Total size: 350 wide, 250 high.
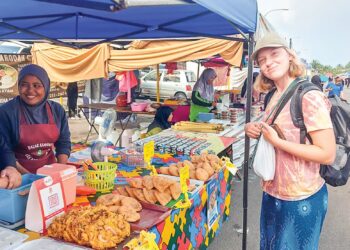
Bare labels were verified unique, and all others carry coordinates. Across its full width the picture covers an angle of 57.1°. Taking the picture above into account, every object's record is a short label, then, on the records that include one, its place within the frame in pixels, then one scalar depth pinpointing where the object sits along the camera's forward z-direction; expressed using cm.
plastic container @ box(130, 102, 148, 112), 653
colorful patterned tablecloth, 178
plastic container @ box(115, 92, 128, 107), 718
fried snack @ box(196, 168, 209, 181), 237
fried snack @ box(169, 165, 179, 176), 240
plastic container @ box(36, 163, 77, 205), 160
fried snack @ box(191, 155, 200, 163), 273
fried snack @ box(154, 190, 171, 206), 188
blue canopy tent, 214
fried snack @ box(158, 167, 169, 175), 246
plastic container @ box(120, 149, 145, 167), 270
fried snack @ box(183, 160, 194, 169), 253
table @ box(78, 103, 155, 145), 654
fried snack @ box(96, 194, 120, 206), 171
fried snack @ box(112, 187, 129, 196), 197
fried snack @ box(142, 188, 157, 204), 189
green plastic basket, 205
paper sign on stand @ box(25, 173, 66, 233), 143
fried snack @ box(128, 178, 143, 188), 199
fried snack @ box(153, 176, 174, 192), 196
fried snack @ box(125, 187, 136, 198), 193
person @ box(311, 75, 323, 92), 699
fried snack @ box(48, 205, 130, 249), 136
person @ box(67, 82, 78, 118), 1007
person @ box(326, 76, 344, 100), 1147
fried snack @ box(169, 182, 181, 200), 196
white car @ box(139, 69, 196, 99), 1539
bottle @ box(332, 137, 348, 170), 189
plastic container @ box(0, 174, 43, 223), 148
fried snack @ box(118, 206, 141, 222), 159
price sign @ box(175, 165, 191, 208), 192
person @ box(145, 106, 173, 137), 544
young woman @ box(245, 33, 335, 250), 164
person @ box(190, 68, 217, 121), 574
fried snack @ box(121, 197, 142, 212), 172
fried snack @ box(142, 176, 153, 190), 197
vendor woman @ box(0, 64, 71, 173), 236
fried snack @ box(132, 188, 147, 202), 189
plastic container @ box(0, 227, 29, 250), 132
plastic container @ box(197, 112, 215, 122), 514
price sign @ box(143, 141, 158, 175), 249
